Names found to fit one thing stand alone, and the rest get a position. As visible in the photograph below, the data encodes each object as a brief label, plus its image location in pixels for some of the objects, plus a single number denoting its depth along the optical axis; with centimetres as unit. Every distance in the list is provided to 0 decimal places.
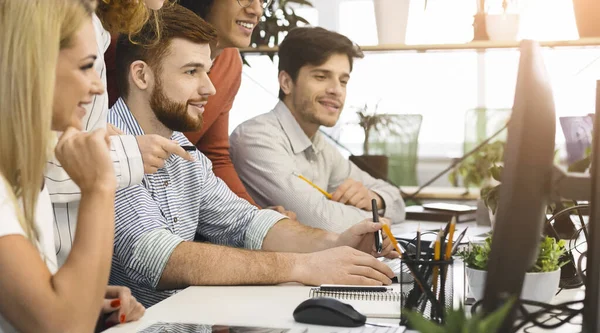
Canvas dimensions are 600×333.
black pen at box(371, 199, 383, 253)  178
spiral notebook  136
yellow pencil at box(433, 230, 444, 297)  123
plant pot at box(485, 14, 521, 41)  277
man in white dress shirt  252
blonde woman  105
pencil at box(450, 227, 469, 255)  131
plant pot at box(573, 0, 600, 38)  279
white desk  128
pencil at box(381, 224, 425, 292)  120
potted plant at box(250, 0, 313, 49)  319
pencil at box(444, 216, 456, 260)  124
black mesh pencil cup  120
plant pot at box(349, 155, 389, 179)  320
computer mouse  125
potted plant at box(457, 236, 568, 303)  135
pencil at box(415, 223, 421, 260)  125
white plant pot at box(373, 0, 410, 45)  289
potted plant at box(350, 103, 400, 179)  321
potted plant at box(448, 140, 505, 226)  310
